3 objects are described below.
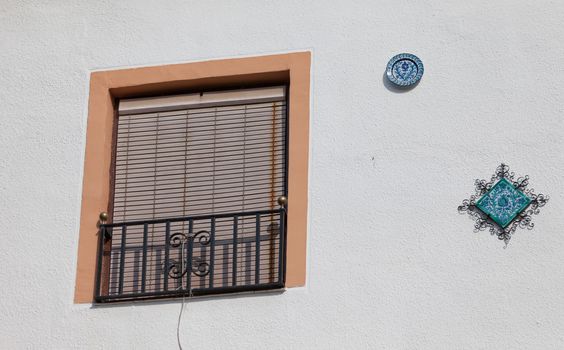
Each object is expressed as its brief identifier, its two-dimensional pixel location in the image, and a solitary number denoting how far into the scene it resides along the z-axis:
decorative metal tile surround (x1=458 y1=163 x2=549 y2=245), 10.77
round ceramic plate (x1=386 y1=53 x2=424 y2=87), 11.33
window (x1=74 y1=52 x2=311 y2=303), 11.19
